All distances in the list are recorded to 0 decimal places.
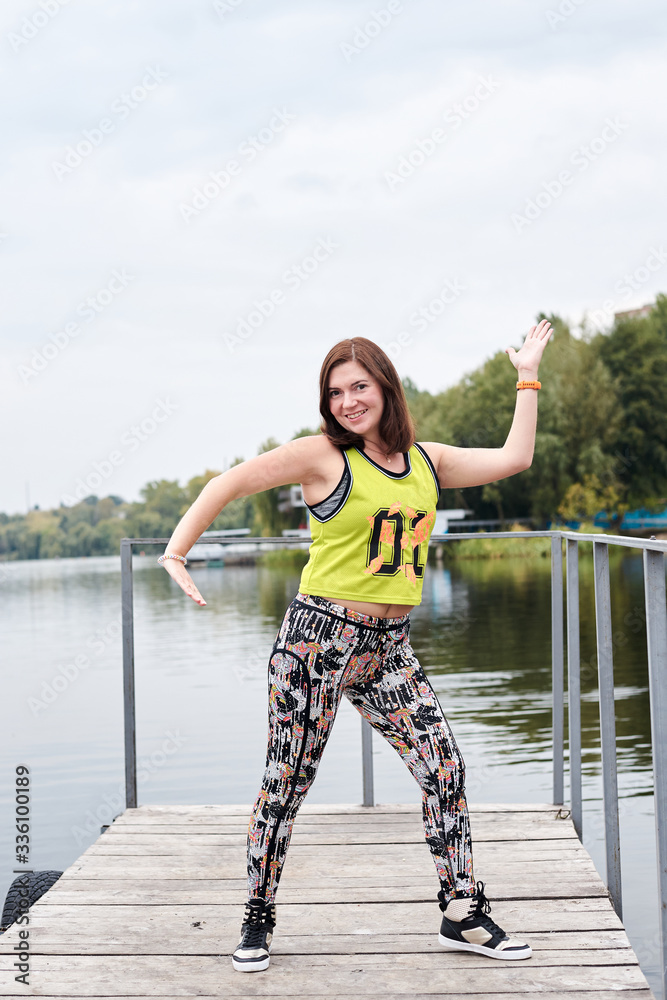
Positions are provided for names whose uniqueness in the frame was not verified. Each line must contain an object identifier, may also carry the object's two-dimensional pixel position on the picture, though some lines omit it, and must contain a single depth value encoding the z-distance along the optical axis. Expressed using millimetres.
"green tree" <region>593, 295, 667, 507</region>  42875
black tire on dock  3281
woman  2107
